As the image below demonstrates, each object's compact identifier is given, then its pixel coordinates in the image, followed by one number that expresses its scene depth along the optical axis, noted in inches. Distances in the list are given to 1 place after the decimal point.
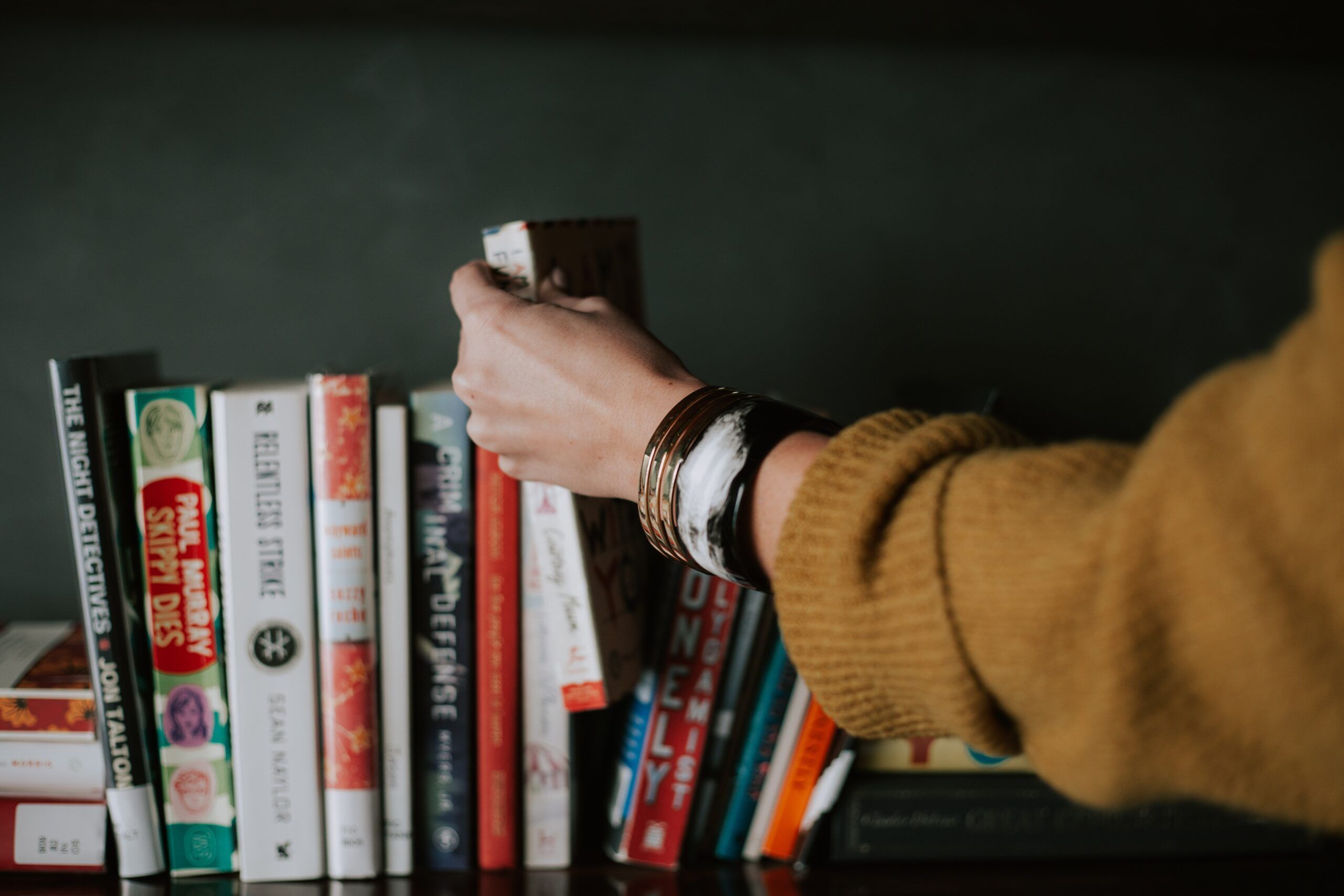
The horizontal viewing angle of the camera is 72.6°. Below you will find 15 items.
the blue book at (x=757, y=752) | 29.1
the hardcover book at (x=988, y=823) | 29.2
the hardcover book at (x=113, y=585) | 25.7
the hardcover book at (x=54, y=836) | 26.5
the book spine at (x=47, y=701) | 26.8
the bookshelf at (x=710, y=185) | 34.6
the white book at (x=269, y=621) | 26.2
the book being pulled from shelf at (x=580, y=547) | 23.8
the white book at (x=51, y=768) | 26.6
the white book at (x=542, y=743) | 27.6
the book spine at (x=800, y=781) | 29.1
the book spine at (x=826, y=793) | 29.0
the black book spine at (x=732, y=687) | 28.7
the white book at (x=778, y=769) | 29.2
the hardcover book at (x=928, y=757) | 29.6
